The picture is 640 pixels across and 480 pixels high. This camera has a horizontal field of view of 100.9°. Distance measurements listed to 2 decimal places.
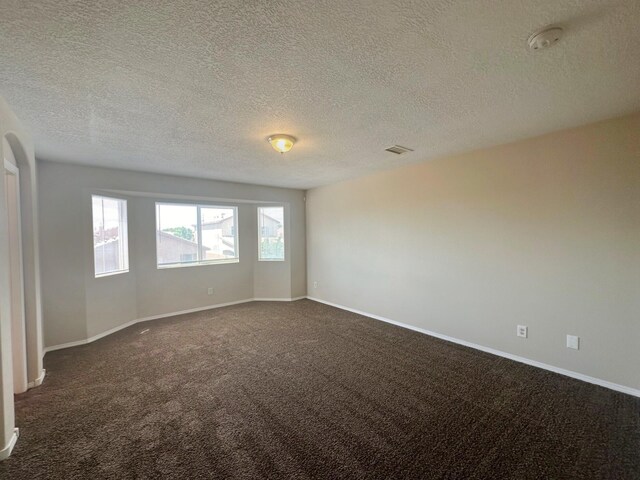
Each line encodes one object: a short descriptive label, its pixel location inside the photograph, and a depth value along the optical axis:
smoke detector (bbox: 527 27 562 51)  1.33
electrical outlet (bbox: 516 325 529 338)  2.90
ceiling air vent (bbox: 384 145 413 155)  3.12
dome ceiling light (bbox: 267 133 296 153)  2.64
